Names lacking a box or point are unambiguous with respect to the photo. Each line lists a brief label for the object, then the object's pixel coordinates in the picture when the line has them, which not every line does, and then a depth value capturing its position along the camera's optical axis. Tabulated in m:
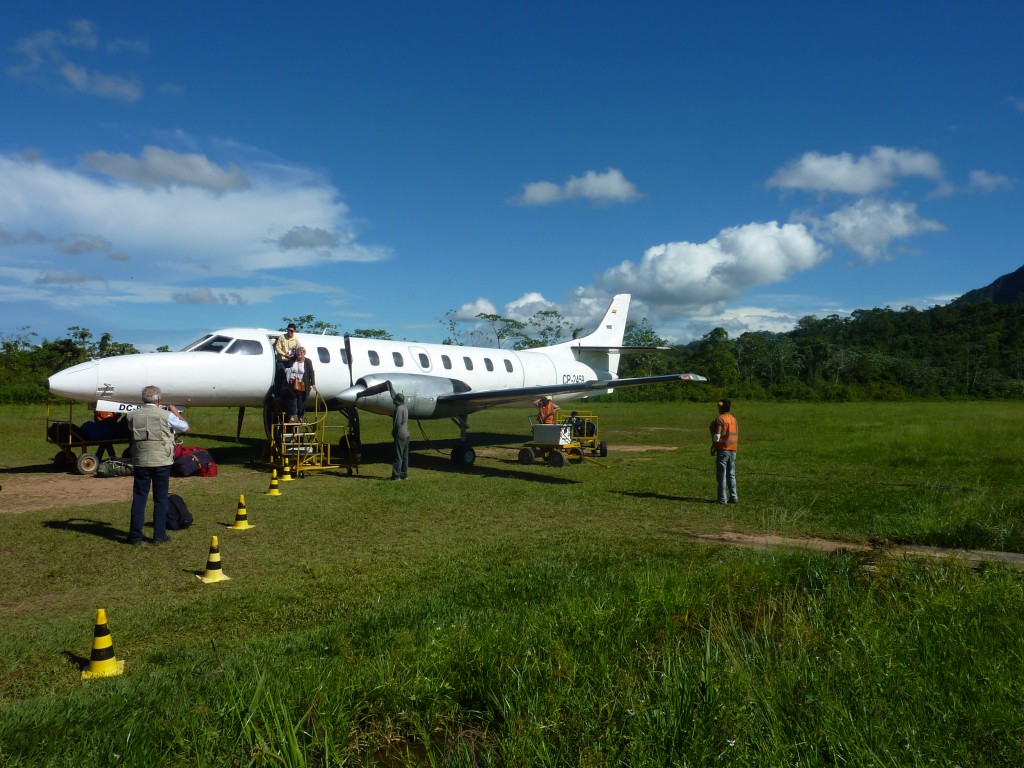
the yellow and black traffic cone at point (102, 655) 4.48
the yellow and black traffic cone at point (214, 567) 7.02
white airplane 13.77
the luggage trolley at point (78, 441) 14.66
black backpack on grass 9.18
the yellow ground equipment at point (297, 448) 14.78
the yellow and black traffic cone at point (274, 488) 12.30
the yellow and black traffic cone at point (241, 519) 9.42
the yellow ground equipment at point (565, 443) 16.55
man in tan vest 8.33
